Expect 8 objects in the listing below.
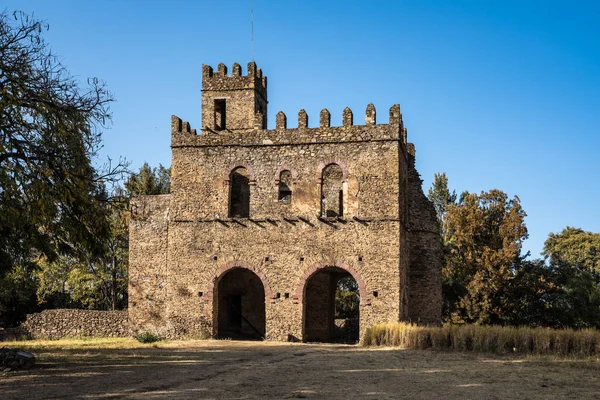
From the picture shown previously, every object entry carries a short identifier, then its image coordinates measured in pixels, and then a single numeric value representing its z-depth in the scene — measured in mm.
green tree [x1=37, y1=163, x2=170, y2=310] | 40031
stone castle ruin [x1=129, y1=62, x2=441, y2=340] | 26672
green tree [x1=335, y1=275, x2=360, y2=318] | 42531
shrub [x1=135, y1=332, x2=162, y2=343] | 26656
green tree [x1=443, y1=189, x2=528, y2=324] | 35406
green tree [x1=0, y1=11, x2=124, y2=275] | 15109
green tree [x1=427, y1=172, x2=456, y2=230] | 51312
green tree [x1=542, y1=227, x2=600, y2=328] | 36562
